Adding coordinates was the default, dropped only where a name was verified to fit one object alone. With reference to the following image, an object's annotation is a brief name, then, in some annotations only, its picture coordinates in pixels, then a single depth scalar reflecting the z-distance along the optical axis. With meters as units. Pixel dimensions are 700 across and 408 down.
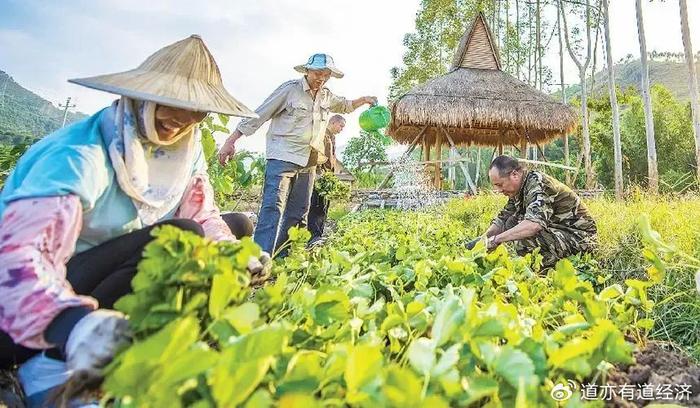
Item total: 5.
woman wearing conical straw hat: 1.20
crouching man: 3.63
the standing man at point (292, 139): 4.15
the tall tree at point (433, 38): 25.50
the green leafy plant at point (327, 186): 5.83
